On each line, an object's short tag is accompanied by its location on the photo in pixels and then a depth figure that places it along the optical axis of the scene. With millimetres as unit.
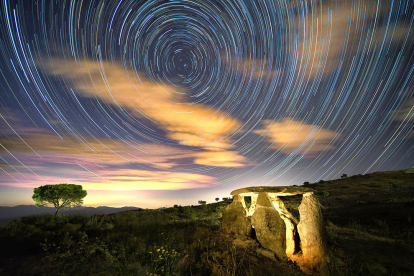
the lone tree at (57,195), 35500
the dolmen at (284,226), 11734
